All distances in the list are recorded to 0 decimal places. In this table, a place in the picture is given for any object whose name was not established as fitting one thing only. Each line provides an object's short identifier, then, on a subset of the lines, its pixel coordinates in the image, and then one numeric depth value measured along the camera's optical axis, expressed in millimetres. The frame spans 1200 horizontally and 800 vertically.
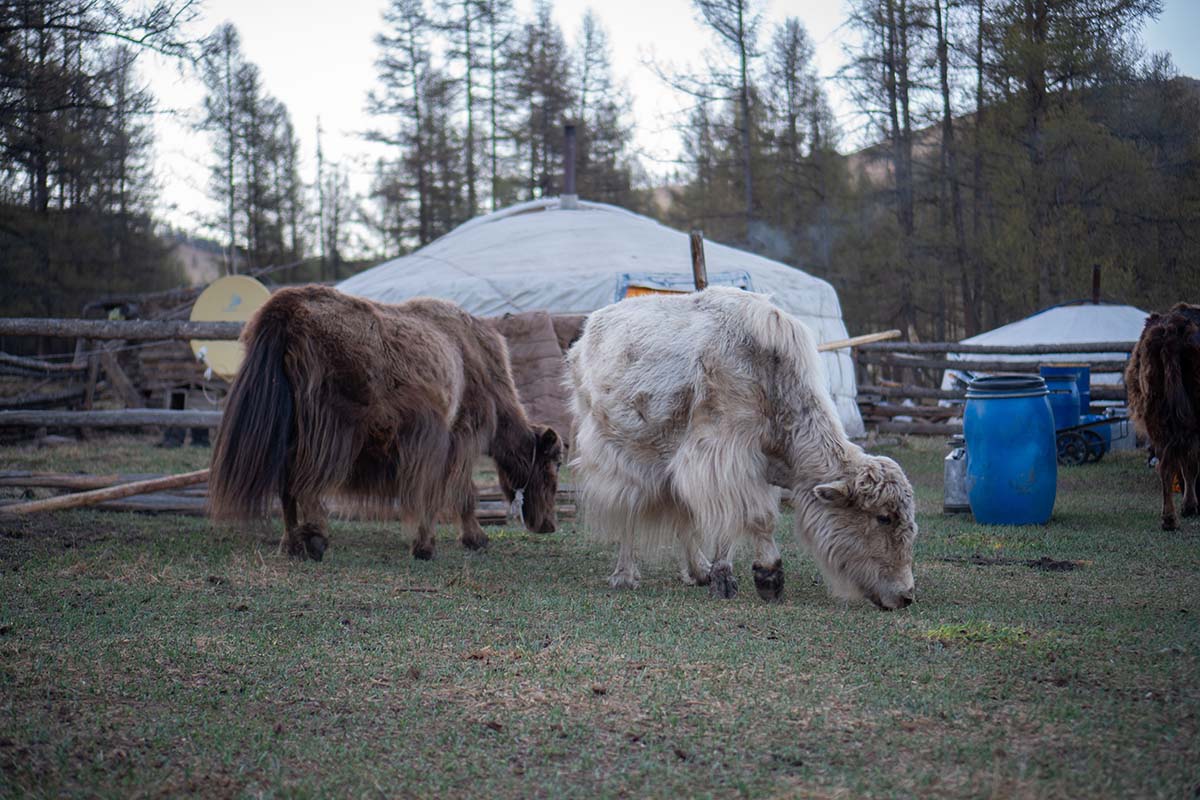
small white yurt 16219
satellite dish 13609
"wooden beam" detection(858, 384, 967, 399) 15875
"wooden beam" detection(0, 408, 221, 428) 8883
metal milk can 7906
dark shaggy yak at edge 6930
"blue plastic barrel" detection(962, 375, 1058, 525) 7160
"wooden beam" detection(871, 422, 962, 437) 15422
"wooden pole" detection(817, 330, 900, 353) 7398
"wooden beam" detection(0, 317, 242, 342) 8477
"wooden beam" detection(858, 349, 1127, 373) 14090
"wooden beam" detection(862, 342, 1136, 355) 13570
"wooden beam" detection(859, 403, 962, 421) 16172
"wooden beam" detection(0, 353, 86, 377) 14727
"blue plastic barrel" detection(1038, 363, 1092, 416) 12094
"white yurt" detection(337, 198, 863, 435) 14289
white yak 4621
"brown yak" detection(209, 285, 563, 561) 5246
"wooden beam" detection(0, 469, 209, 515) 6359
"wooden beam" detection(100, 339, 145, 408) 14883
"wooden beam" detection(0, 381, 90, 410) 13752
